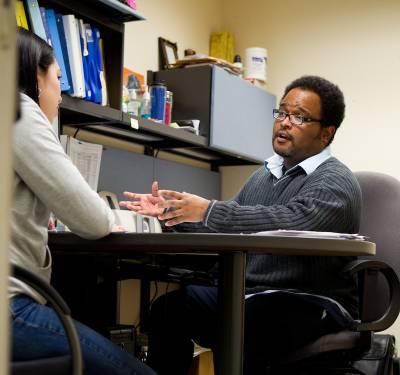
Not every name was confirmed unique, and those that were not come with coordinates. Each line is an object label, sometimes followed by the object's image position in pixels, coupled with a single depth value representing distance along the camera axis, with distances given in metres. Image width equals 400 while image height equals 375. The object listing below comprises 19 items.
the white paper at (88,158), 2.81
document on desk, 1.48
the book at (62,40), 2.62
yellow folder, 2.44
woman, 1.25
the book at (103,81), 2.82
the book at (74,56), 2.60
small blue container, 3.32
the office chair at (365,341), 1.85
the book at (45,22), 2.54
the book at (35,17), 2.48
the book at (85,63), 2.70
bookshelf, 2.68
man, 1.87
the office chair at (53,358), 1.11
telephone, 2.77
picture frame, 3.77
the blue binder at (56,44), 2.56
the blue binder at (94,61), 2.73
